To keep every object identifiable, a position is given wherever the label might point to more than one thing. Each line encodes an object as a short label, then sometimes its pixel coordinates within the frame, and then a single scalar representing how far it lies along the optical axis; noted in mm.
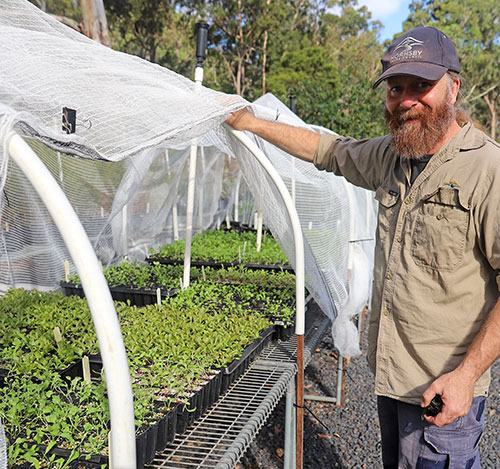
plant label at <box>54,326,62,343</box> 2195
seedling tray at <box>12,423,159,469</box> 1433
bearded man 1363
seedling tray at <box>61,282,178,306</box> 3420
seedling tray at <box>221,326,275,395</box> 2010
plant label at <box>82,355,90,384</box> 1946
